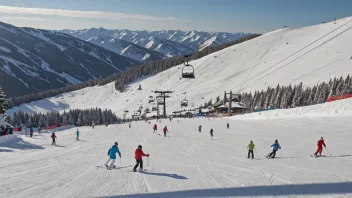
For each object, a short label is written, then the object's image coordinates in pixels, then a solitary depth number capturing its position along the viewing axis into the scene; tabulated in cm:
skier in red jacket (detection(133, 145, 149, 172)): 1717
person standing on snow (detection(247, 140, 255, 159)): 2205
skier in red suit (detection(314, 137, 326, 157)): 2153
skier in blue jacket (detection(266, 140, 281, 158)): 2195
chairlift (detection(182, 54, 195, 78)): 4334
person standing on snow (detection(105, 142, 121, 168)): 1773
